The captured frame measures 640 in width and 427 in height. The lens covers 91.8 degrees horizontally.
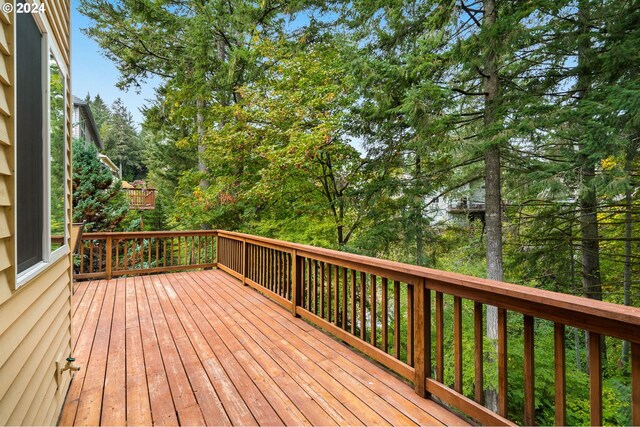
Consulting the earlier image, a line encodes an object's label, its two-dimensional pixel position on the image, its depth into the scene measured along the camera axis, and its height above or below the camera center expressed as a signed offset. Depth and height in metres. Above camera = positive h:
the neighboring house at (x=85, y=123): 12.59 +4.72
